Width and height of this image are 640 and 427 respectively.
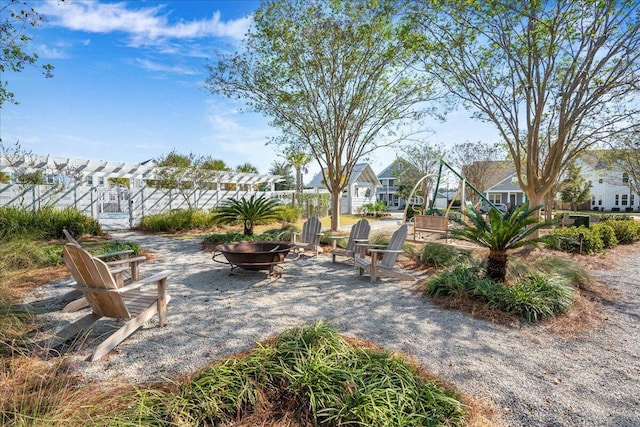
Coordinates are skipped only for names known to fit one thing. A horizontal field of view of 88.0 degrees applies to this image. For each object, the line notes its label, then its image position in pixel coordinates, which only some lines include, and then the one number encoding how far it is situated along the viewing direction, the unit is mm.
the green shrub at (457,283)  5047
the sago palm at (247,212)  10352
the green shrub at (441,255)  6930
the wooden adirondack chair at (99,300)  3193
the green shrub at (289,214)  16161
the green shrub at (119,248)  7004
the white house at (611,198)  35469
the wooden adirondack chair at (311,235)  8320
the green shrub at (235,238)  9677
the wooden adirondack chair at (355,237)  7366
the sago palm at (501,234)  5227
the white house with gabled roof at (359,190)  28906
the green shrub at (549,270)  5703
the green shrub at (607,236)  9977
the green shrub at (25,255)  6246
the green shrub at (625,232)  11383
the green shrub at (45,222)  8977
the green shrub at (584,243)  8951
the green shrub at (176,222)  13797
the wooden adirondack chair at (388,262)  5984
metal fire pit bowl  5875
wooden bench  10484
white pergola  12742
